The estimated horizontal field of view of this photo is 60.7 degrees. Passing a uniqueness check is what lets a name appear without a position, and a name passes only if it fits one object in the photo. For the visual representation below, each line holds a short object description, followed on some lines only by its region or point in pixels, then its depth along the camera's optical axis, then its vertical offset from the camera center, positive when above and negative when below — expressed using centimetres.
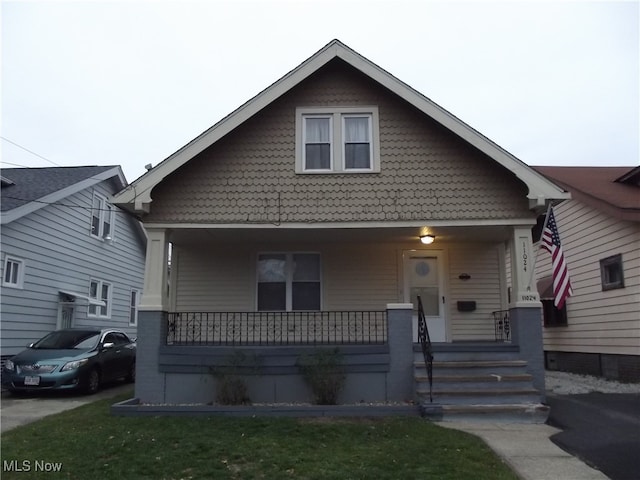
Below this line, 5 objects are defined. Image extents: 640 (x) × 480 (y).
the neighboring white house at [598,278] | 1185 +121
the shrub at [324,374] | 912 -76
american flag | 997 +102
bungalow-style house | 969 +182
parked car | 1129 -72
